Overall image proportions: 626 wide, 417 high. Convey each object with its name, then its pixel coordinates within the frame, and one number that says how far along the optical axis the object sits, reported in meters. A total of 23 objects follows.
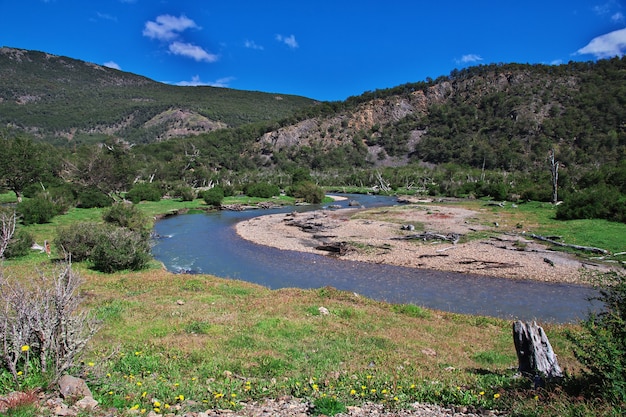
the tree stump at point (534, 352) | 8.34
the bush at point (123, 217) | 33.25
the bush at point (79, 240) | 22.88
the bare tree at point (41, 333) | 6.55
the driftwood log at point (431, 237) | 33.78
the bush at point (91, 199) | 54.00
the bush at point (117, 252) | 21.06
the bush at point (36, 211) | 36.18
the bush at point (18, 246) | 22.09
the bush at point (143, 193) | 66.75
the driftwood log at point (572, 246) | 27.30
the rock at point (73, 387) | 6.23
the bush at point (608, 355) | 6.03
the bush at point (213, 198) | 69.12
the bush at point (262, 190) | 84.25
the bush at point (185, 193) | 73.31
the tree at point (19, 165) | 49.72
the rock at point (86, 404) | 5.98
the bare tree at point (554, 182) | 58.01
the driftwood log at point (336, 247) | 31.94
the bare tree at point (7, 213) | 25.65
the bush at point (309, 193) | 79.56
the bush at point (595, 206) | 38.57
